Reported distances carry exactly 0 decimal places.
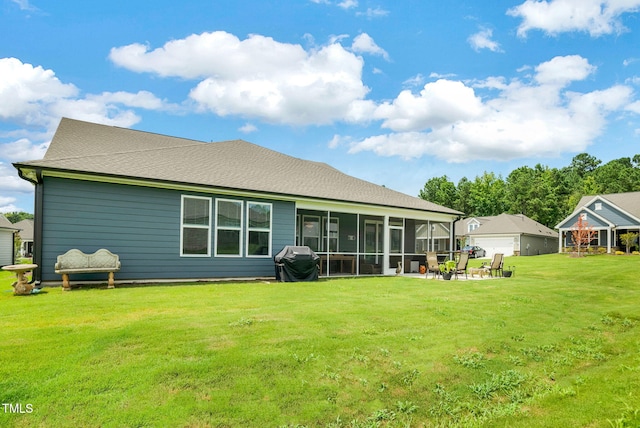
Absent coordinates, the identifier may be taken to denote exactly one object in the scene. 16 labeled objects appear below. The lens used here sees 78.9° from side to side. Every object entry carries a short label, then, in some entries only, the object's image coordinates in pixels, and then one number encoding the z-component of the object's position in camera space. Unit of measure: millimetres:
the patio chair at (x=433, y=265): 15359
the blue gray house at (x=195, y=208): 10086
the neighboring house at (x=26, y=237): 50109
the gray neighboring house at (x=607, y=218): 35031
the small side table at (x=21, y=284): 8477
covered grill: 12430
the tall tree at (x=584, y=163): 80062
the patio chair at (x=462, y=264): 16188
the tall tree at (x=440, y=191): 65938
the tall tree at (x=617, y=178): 55312
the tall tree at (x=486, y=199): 63312
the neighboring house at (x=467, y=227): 47688
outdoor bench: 9234
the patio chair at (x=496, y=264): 16766
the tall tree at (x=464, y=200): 65000
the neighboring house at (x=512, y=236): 41500
